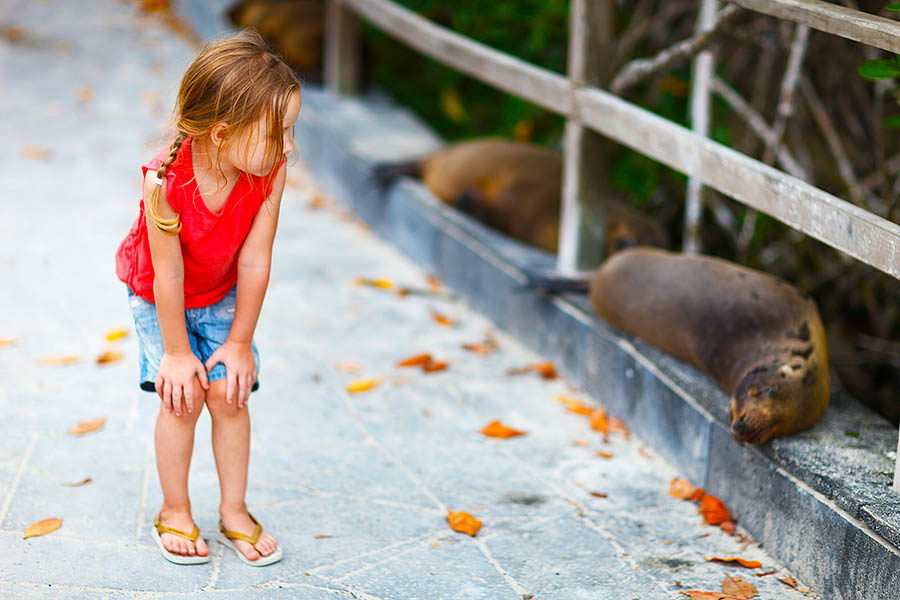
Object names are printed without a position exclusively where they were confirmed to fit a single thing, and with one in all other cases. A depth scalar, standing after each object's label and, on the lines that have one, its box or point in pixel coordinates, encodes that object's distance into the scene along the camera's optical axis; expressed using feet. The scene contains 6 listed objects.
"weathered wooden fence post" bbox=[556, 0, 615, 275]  12.97
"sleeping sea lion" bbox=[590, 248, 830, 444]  9.65
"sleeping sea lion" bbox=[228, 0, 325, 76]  23.95
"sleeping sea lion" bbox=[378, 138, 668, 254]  14.88
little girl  7.73
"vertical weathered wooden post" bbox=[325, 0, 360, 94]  21.80
